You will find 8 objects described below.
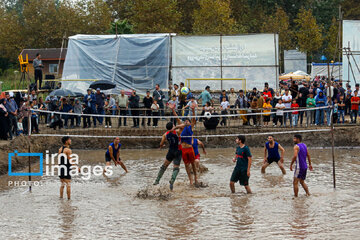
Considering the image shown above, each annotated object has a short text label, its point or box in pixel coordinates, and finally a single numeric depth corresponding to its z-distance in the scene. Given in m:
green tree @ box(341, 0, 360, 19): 64.69
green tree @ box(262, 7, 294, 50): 51.89
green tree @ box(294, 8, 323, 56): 48.50
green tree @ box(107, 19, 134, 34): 46.19
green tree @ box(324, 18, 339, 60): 48.66
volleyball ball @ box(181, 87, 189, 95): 23.94
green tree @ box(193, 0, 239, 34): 46.50
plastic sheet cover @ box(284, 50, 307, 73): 48.56
